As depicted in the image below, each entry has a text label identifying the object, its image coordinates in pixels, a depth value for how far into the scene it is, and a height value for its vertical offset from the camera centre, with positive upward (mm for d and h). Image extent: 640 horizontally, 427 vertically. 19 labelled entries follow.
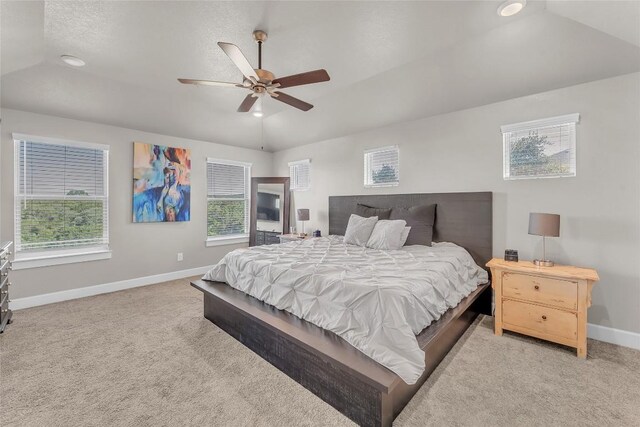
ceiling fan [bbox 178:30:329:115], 2219 +1103
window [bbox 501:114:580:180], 2912 +698
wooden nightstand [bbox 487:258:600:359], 2389 -815
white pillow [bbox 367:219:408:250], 3479 -322
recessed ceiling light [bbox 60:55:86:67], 2862 +1541
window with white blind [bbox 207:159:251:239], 5418 +217
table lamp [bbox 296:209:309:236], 5199 -86
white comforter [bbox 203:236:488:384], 1716 -620
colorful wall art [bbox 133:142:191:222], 4434 +422
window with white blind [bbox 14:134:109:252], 3547 +183
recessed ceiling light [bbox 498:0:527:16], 2112 +1583
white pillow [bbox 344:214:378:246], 3815 -282
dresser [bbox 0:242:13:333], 2880 -840
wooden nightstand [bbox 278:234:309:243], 5076 -514
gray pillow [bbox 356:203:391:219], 4121 -18
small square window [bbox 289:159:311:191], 5625 +725
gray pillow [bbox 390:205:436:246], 3623 -156
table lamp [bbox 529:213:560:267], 2627 -138
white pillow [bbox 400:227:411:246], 3570 -323
